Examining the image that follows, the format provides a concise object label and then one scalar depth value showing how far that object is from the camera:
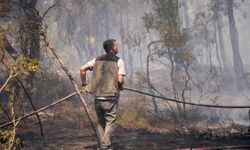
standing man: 13.46
